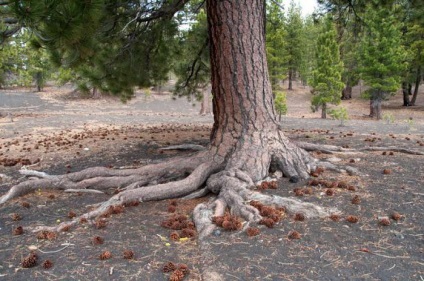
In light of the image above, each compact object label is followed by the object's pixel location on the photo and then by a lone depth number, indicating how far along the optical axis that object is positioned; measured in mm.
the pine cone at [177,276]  2346
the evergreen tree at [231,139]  4373
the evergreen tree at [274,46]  20706
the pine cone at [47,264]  2555
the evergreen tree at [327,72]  20703
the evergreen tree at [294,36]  39125
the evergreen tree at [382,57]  20641
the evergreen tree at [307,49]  39344
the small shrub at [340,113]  13760
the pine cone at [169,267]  2477
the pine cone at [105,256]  2652
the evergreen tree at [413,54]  24377
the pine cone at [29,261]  2582
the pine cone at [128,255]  2662
